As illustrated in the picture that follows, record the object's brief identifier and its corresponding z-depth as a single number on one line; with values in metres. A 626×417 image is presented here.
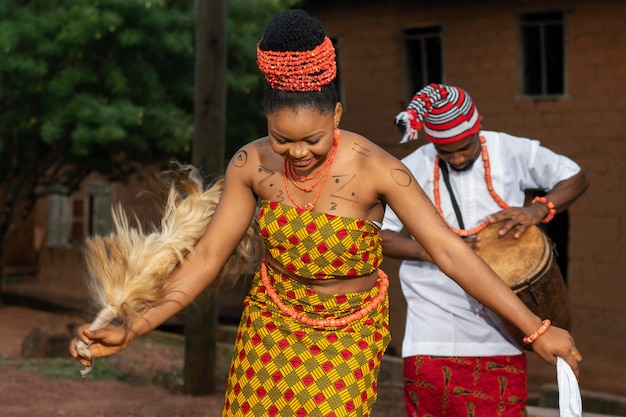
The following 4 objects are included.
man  4.80
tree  11.87
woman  3.60
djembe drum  4.63
